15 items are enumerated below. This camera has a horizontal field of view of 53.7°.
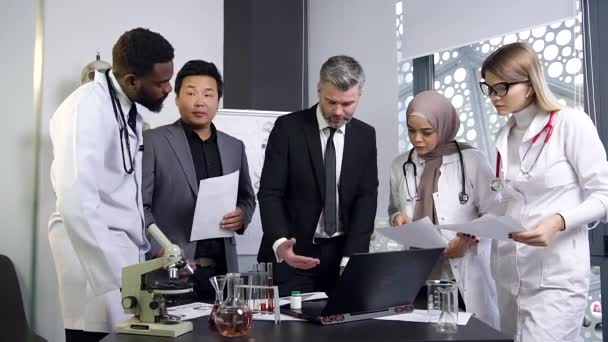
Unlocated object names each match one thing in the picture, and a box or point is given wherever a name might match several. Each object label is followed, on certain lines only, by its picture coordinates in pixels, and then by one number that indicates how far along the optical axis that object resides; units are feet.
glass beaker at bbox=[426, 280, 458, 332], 5.64
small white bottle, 6.44
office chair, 11.63
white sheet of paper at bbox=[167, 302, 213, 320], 6.11
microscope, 5.43
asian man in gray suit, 8.66
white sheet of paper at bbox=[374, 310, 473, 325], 6.00
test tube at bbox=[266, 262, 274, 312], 6.40
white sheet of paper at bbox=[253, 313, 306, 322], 6.00
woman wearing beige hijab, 8.02
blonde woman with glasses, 6.76
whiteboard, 12.32
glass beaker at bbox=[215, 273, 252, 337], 5.25
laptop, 5.68
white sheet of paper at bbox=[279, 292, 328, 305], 6.80
